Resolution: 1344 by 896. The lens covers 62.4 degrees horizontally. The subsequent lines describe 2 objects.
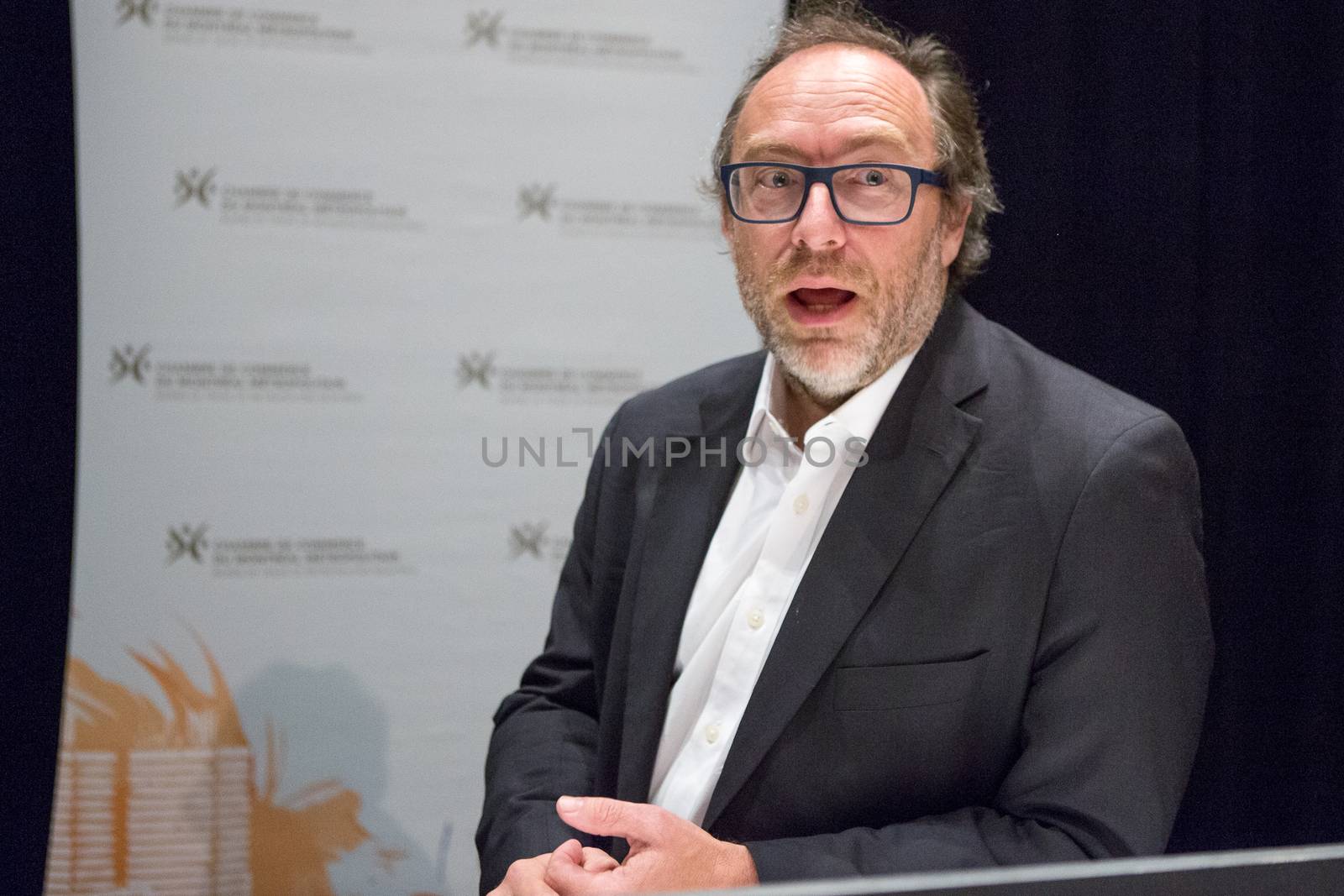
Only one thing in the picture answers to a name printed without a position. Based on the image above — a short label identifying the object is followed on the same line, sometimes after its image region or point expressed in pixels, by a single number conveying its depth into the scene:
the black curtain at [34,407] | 1.95
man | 1.32
